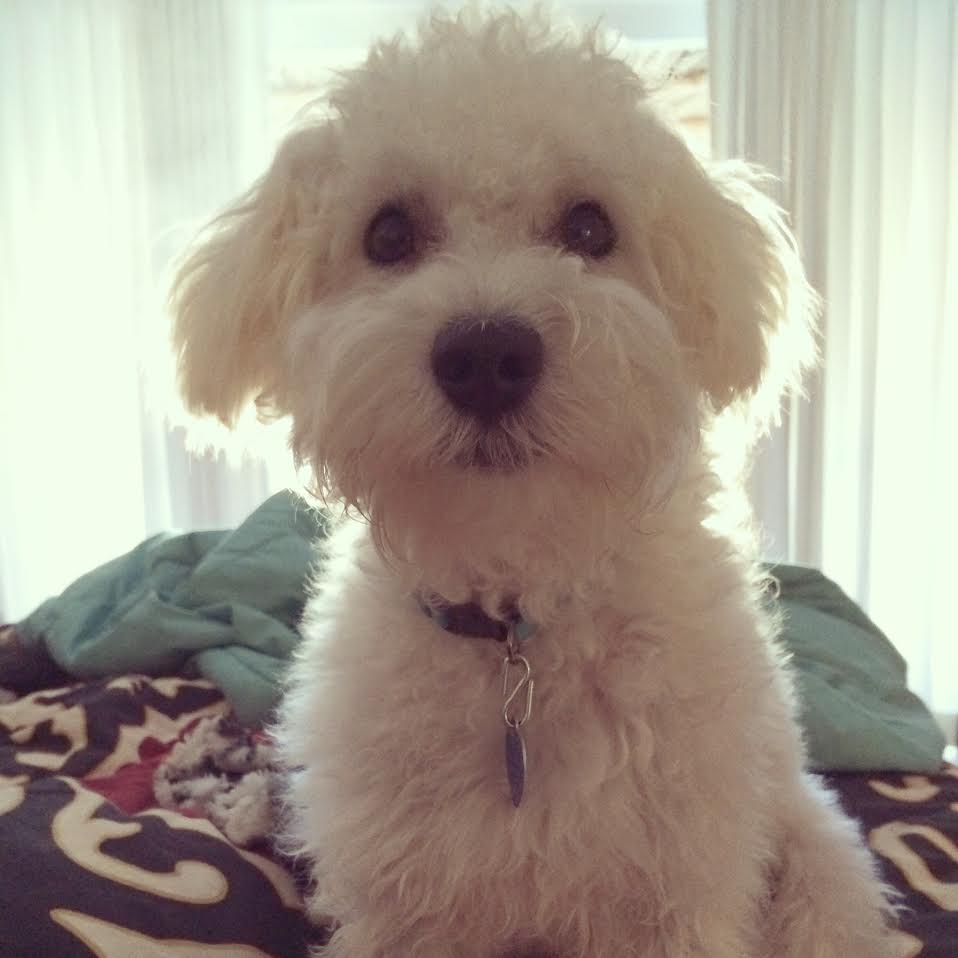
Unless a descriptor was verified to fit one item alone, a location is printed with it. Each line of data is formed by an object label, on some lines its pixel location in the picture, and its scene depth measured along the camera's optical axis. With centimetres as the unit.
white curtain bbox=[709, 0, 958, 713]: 77
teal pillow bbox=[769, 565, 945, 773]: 51
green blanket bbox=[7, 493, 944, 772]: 51
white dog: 33
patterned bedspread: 36
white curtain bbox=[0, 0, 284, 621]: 80
